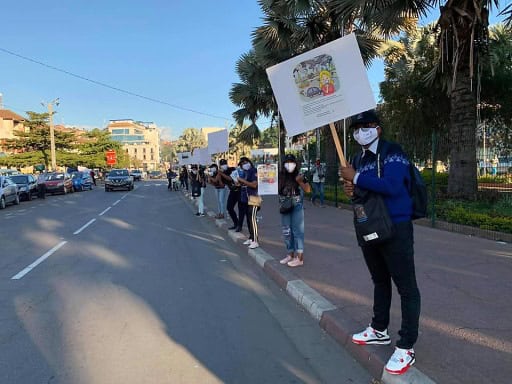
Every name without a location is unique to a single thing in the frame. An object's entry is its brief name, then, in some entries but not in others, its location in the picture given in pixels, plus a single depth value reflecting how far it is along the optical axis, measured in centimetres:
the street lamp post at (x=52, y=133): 4647
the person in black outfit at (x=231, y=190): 1163
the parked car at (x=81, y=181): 3927
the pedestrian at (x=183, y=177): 3551
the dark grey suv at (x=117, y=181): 3569
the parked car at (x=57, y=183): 3206
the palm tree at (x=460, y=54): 1152
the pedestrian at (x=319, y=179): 1682
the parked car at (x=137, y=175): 7253
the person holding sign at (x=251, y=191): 916
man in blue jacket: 348
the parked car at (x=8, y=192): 2169
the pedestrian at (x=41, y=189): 2901
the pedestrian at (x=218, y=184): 1274
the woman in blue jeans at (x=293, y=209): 732
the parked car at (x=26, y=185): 2658
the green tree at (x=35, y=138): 5284
